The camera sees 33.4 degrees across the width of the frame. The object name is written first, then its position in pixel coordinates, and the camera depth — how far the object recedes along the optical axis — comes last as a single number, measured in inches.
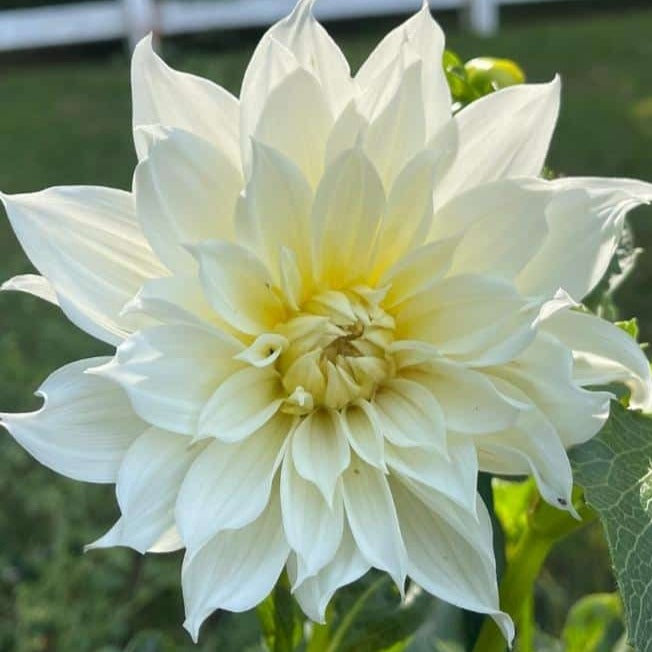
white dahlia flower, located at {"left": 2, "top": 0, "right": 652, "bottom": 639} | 18.3
